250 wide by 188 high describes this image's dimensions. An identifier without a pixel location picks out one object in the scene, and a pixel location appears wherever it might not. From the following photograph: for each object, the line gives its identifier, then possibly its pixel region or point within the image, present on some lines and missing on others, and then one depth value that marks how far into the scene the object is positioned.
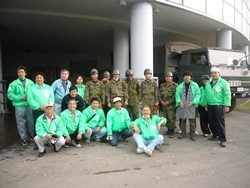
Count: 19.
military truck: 8.35
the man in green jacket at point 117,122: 5.26
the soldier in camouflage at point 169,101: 5.98
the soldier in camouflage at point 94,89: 6.06
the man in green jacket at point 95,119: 5.46
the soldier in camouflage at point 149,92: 6.14
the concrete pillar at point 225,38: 13.41
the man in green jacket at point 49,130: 4.53
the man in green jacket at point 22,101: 5.05
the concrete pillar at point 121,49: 12.30
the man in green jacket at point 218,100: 5.14
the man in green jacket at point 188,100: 5.60
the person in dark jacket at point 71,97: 5.26
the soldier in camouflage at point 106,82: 6.23
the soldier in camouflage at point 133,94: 6.77
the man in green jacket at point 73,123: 4.97
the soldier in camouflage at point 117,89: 6.14
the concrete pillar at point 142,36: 8.62
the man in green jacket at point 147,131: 4.67
